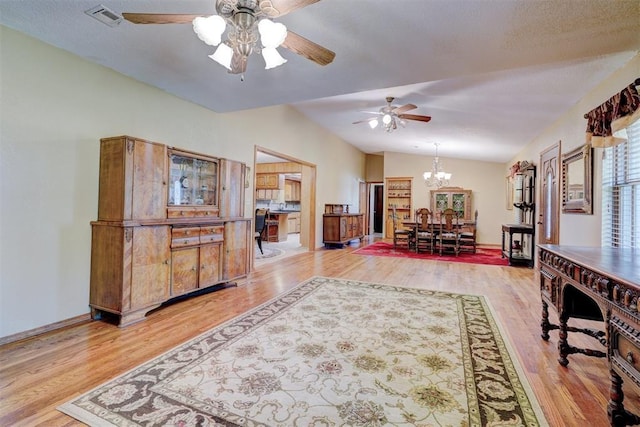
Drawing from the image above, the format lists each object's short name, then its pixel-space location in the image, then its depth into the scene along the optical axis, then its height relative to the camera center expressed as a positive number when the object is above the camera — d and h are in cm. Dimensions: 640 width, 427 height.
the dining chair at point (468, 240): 700 -50
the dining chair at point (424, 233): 694 -35
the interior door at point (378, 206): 1296 +53
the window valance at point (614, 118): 221 +87
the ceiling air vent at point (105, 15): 196 +135
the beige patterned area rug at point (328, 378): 151 -100
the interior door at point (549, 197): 430 +38
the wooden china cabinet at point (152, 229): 265 -15
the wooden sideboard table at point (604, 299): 127 -43
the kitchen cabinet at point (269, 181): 984 +117
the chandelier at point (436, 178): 785 +114
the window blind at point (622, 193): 258 +28
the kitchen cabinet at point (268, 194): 1051 +78
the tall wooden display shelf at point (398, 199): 966 +64
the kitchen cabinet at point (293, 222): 1141 -22
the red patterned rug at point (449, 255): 612 -82
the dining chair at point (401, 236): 739 -42
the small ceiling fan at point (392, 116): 459 +165
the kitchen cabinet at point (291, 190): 1172 +106
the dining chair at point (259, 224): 622 -18
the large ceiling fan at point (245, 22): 160 +108
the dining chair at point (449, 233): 675 -33
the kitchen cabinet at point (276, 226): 892 -31
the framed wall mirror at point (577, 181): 323 +49
